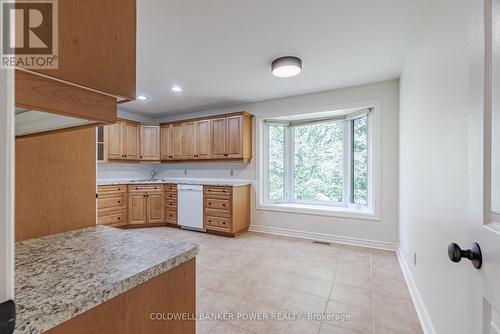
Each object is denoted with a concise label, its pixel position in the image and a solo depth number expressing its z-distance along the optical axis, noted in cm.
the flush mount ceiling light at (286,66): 251
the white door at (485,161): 61
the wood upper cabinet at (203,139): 438
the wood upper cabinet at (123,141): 437
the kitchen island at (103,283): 54
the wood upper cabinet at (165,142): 486
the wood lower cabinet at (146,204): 439
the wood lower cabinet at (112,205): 398
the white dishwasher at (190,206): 413
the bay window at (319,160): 364
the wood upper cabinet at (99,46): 59
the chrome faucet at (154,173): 543
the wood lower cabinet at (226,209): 382
